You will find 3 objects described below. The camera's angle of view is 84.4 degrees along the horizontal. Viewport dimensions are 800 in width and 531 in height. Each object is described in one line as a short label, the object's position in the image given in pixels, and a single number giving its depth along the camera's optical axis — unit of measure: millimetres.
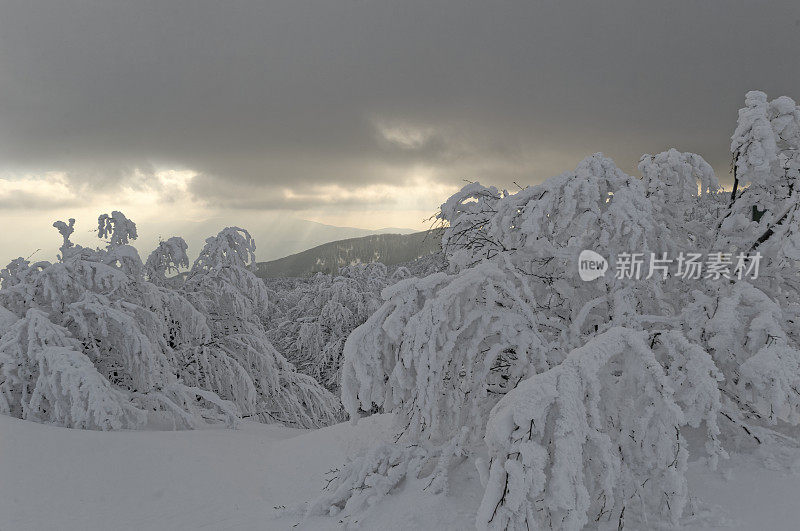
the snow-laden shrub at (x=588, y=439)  2777
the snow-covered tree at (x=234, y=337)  12305
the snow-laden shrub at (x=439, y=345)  4102
